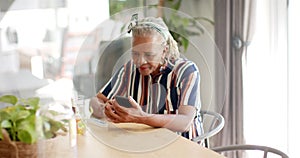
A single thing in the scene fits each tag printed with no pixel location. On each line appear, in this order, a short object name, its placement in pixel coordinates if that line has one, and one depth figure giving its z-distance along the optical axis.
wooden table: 1.51
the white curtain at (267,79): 2.89
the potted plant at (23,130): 1.23
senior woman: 1.61
